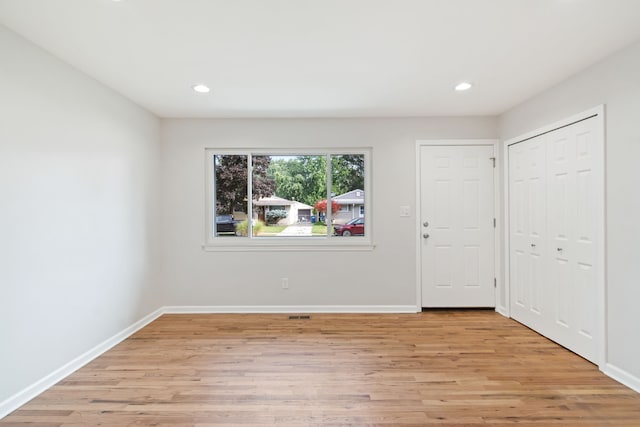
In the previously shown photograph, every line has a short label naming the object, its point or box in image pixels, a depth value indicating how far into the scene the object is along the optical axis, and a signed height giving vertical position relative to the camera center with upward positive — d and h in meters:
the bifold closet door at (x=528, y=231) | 2.96 -0.18
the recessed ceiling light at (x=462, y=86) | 2.71 +1.16
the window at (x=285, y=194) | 3.76 +0.25
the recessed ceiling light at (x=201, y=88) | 2.72 +1.15
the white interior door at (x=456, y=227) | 3.64 -0.16
